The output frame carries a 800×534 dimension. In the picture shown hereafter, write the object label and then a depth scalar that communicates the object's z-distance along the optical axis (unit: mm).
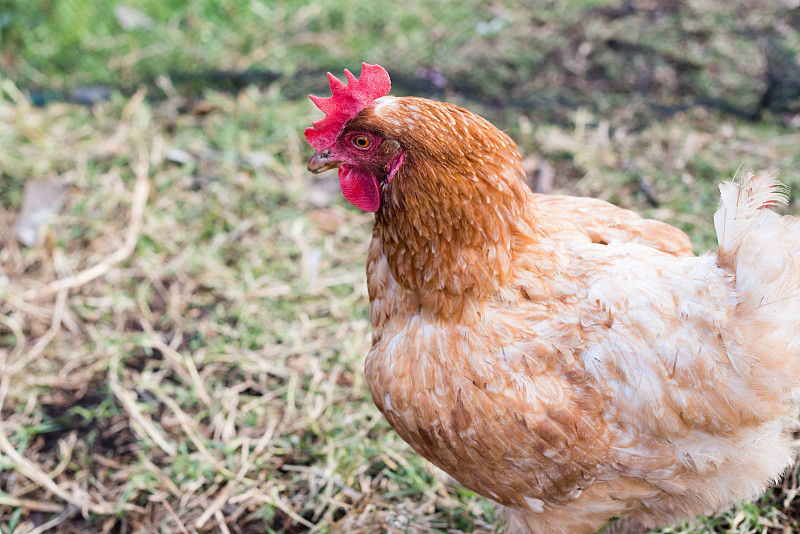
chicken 1628
